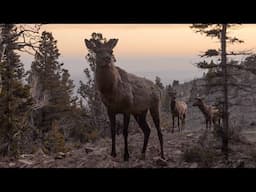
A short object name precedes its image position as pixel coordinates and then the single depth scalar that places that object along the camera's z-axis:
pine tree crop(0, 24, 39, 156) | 10.98
